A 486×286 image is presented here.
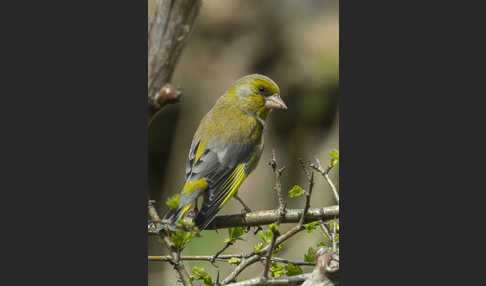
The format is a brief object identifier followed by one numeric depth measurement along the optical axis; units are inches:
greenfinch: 302.1
